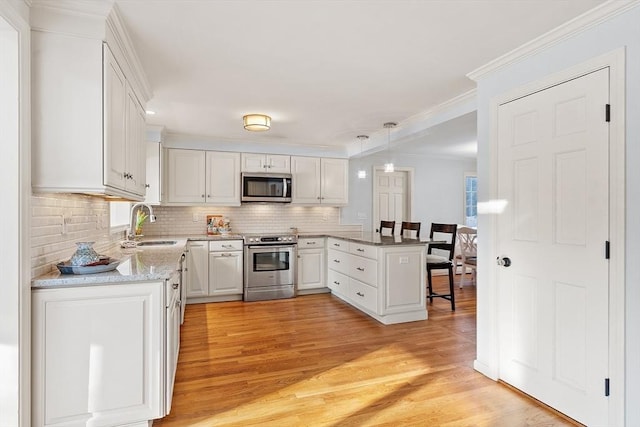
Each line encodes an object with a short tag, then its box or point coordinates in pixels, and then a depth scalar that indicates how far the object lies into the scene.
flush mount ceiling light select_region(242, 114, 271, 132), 3.94
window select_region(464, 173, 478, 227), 7.12
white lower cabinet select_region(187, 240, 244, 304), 4.70
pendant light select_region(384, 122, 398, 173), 4.30
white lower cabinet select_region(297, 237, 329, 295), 5.25
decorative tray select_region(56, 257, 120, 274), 1.94
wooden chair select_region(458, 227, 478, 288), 5.59
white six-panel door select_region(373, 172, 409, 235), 6.50
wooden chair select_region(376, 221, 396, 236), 5.21
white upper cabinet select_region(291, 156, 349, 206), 5.54
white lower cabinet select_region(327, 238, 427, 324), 3.91
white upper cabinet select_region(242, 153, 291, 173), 5.25
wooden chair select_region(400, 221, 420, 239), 4.73
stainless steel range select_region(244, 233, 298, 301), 4.92
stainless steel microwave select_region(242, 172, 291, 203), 5.18
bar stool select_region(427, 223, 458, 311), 4.48
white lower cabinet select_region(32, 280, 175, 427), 1.79
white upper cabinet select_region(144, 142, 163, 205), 4.54
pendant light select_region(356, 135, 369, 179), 4.83
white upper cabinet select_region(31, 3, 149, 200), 1.81
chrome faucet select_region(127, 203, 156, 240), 4.05
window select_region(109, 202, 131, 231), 3.99
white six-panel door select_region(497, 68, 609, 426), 1.95
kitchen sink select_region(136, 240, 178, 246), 4.08
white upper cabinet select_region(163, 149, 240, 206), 4.91
